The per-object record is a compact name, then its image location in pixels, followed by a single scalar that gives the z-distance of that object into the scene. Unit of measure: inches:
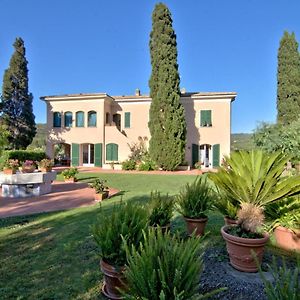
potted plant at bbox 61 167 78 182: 570.5
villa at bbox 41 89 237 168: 925.2
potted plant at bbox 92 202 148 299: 110.3
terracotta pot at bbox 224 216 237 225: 161.6
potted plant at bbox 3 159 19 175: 401.4
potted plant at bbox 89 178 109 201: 359.6
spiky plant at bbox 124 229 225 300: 79.3
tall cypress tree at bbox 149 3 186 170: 847.7
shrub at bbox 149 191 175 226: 160.6
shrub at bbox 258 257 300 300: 68.6
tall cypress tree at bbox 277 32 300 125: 981.2
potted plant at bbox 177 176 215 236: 171.0
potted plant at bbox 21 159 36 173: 418.9
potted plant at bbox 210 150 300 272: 125.9
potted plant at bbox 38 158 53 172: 469.1
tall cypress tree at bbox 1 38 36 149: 1045.2
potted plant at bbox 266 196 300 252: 163.6
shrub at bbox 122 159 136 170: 868.6
